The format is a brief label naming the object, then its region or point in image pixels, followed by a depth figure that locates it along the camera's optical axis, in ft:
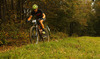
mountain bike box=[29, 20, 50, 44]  19.47
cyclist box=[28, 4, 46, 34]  19.91
